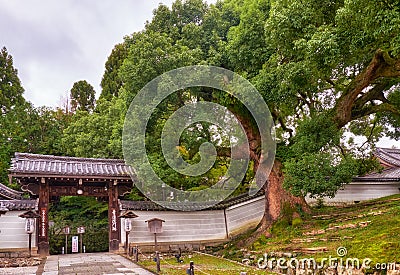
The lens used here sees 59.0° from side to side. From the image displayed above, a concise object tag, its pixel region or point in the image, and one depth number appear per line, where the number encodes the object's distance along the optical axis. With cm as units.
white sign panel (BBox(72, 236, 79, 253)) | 1741
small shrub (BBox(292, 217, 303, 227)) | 1251
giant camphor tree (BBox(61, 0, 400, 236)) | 859
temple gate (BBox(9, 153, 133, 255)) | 1374
